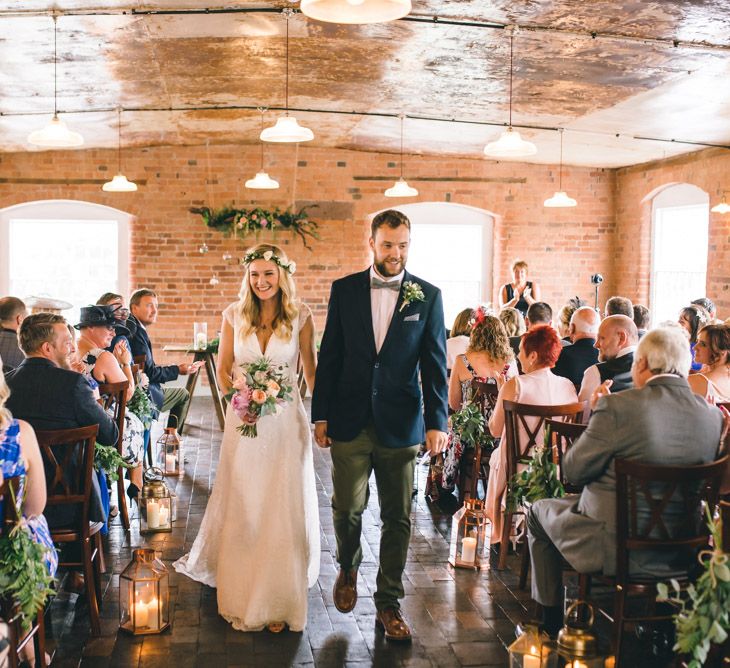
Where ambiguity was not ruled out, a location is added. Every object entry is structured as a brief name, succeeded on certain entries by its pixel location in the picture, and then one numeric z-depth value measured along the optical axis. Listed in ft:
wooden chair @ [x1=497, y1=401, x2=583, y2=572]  14.58
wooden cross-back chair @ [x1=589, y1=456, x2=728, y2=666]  10.31
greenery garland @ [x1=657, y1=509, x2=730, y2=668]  8.05
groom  12.15
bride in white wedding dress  12.73
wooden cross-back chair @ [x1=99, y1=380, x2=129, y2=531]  16.60
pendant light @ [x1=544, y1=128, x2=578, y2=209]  33.35
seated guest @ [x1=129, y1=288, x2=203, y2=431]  22.12
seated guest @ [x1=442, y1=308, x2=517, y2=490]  17.66
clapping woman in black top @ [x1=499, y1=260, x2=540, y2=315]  35.40
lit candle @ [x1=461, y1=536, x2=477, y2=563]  15.60
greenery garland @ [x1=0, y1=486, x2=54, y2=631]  9.20
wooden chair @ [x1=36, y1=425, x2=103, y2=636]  12.17
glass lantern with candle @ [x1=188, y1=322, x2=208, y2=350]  29.45
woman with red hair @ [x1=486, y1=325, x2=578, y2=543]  15.42
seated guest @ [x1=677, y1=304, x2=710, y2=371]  22.75
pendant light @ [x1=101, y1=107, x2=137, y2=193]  31.60
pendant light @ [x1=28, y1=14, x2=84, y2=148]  20.02
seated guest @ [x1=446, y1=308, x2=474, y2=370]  20.80
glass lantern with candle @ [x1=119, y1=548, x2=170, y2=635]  12.25
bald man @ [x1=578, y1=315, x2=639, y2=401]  15.67
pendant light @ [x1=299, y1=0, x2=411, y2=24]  11.38
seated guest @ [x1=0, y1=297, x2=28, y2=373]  18.60
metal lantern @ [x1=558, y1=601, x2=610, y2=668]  9.02
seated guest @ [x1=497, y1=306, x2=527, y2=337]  22.67
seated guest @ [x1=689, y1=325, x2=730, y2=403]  15.06
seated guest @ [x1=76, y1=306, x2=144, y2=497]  17.03
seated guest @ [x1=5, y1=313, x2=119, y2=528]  12.66
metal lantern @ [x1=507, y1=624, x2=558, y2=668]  9.45
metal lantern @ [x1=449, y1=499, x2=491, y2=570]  15.53
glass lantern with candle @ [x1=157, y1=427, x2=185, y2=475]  22.68
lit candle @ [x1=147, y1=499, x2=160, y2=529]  17.57
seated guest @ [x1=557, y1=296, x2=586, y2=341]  24.20
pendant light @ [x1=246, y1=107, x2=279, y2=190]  30.27
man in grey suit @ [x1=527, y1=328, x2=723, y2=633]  10.47
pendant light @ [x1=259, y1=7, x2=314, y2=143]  20.93
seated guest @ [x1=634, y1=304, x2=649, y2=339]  23.52
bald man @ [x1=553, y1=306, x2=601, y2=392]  18.85
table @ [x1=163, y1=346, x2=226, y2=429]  28.76
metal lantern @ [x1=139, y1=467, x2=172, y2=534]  17.52
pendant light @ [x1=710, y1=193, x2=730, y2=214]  30.42
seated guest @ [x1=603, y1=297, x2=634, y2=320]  21.71
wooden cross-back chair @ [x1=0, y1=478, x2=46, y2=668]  9.19
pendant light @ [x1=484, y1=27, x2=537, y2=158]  20.36
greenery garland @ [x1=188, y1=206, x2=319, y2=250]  38.58
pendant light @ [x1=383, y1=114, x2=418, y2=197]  32.99
